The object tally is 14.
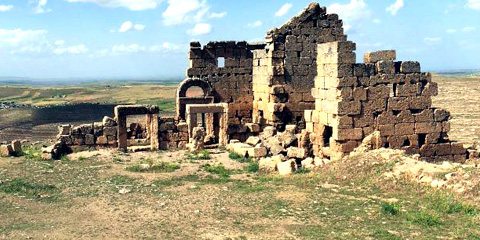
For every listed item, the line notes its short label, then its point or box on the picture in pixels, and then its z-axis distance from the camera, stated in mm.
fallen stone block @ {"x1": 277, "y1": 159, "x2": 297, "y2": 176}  13891
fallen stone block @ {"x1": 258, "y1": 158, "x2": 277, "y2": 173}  14438
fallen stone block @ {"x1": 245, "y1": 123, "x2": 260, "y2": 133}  21438
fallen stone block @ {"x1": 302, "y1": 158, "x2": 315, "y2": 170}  14427
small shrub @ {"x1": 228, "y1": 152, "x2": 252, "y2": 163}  16697
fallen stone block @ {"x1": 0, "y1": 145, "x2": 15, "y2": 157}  17938
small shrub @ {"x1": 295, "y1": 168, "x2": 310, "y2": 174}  13930
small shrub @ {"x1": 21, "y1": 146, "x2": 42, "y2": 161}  17162
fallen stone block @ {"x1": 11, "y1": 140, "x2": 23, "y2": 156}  18188
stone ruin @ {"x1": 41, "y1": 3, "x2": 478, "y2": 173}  14789
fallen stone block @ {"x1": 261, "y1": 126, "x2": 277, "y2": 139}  19441
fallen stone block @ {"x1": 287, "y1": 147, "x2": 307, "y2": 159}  15909
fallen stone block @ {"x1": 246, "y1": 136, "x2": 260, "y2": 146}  19109
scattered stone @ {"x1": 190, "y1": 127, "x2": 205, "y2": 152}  19156
